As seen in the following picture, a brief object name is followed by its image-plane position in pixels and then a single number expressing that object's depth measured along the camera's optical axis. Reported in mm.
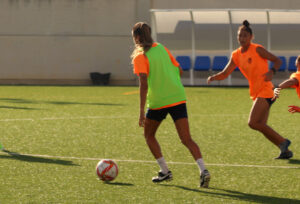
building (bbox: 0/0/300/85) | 61437
